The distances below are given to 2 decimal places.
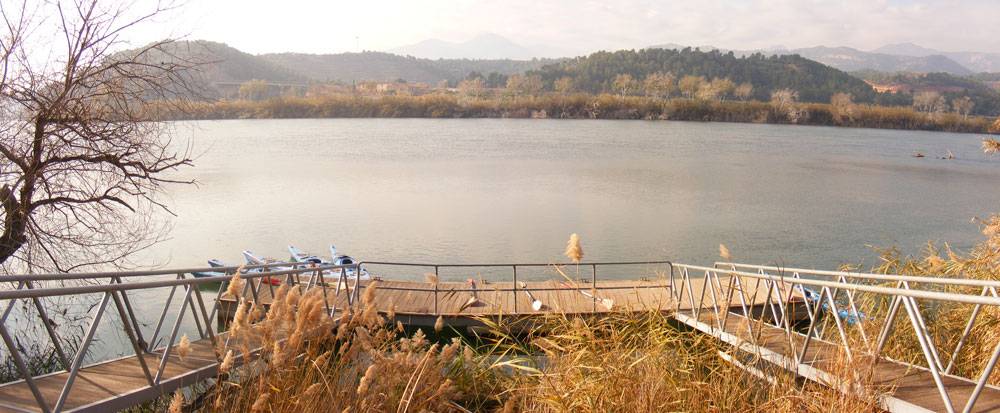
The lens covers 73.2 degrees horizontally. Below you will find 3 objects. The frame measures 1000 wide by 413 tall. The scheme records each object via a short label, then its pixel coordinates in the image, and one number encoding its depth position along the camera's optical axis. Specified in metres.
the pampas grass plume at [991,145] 9.92
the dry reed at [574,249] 5.32
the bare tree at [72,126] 7.46
